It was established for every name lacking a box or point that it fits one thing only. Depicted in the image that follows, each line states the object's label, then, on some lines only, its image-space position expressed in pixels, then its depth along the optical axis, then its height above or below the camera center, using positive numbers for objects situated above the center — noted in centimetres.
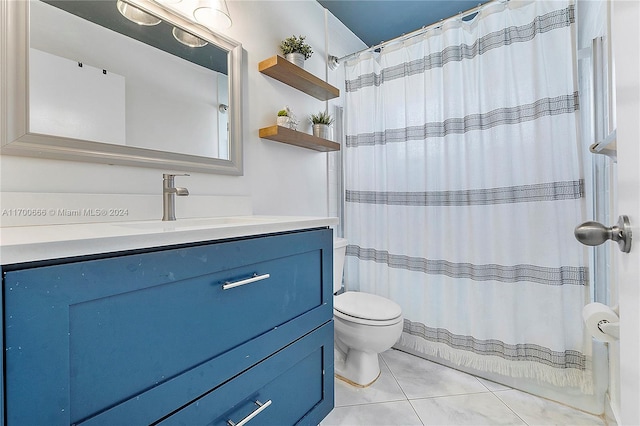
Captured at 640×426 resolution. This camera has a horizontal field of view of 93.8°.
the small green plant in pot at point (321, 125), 185 +55
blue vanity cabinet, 51 -27
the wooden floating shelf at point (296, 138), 158 +43
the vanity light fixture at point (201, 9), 125 +88
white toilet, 157 -62
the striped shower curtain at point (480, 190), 149 +12
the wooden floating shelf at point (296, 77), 156 +78
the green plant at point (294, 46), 169 +96
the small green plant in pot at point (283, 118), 166 +53
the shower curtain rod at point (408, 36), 168 +113
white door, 41 +5
